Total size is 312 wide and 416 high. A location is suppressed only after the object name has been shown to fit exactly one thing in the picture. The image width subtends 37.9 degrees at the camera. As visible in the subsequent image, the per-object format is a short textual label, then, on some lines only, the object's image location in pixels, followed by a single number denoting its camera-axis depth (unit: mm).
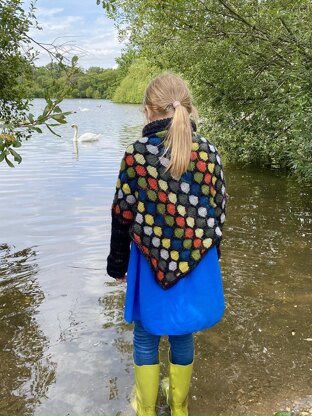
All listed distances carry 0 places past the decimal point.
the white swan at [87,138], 21277
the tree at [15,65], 3711
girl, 2445
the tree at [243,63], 7977
